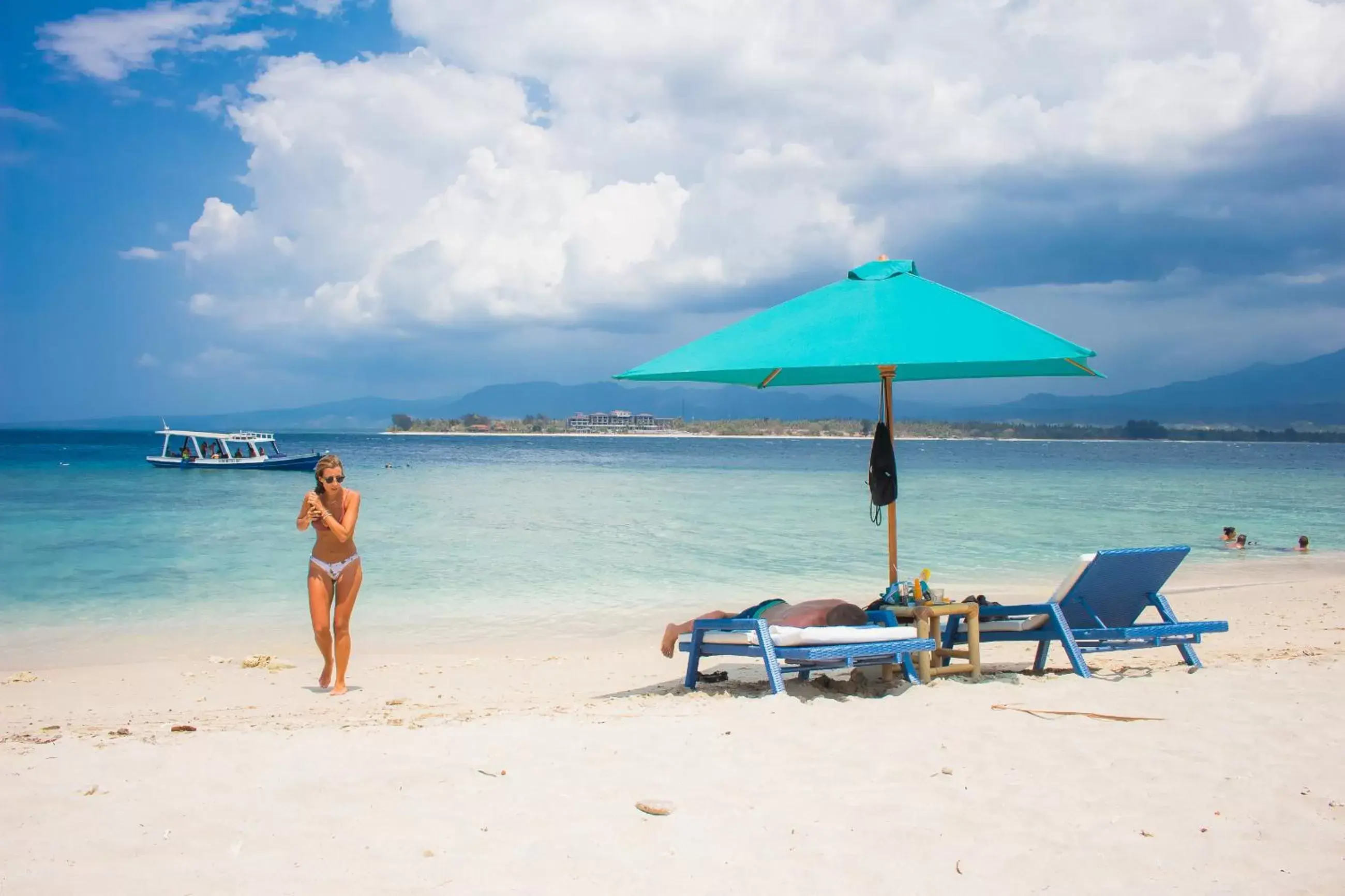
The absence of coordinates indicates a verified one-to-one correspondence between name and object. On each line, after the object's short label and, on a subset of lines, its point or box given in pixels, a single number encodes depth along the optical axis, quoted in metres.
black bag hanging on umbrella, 5.93
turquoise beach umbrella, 4.91
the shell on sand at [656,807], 3.42
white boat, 42.06
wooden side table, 5.43
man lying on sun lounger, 5.32
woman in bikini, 6.08
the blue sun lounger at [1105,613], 5.61
